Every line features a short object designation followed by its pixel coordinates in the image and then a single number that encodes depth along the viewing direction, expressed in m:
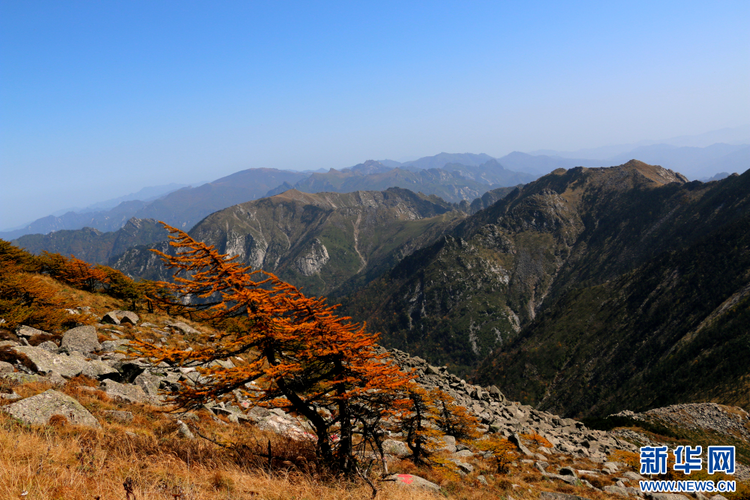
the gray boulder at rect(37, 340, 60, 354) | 20.31
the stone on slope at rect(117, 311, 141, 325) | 31.89
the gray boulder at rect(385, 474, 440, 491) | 14.88
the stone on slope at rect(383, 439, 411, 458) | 21.30
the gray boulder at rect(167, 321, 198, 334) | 36.12
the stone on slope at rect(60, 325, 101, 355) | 21.38
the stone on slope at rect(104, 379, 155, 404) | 16.48
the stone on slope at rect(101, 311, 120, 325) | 30.42
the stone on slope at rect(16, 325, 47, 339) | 20.92
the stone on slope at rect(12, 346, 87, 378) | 16.22
